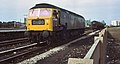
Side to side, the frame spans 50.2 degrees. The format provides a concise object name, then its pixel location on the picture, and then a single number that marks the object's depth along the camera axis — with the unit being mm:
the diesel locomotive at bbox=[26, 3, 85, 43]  9129
